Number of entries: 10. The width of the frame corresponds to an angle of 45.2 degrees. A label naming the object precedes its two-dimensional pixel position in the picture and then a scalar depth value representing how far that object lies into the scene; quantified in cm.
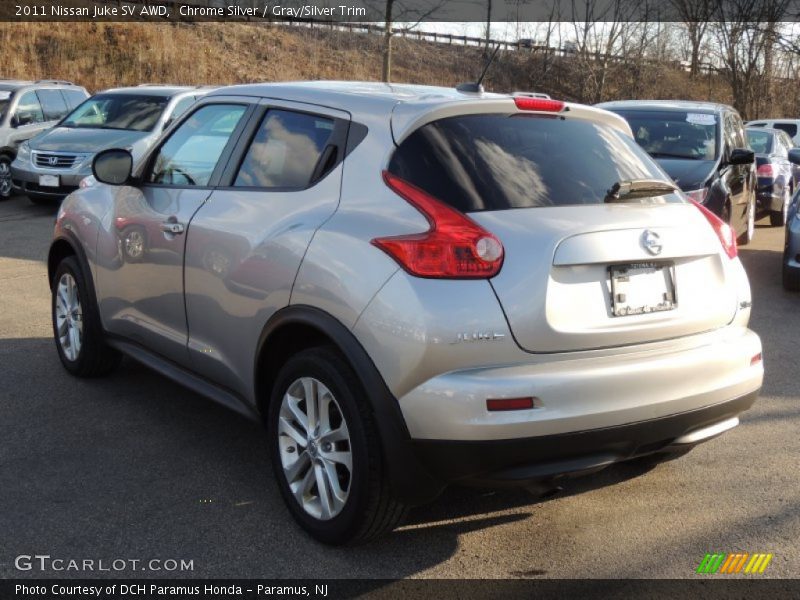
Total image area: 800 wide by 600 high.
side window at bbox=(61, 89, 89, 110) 1703
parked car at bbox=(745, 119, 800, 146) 2490
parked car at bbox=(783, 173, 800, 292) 883
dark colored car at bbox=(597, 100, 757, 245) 977
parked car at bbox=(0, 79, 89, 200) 1517
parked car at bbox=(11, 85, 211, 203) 1342
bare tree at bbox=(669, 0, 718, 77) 3891
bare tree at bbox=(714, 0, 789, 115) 3672
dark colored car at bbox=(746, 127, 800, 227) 1433
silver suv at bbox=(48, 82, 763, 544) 324
